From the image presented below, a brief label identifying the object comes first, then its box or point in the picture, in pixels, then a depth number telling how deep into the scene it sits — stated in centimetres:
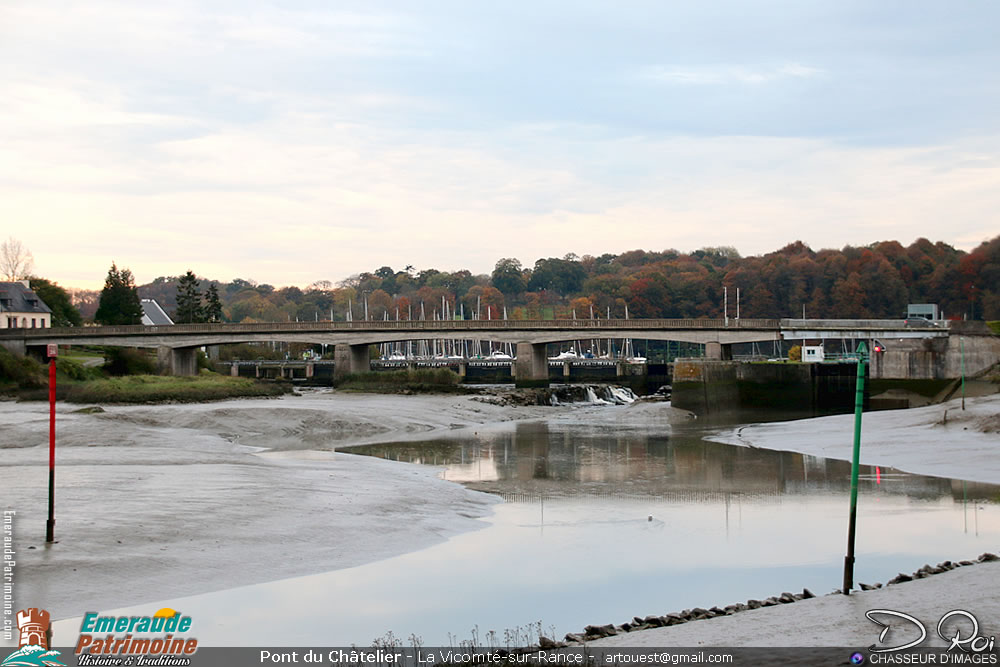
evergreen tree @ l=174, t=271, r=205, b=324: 13000
